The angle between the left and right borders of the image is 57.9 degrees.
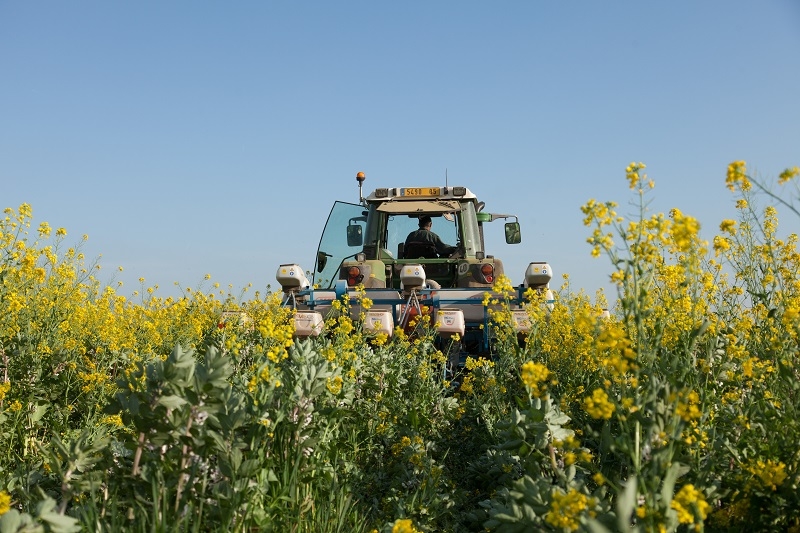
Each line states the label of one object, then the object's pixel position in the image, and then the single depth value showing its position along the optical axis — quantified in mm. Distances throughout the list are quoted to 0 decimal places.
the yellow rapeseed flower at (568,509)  1952
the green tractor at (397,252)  7699
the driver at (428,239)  9406
